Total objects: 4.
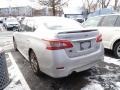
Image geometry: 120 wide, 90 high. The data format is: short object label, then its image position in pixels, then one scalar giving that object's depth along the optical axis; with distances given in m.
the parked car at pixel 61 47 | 1.93
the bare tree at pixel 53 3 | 12.47
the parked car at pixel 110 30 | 3.13
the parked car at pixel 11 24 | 11.16
